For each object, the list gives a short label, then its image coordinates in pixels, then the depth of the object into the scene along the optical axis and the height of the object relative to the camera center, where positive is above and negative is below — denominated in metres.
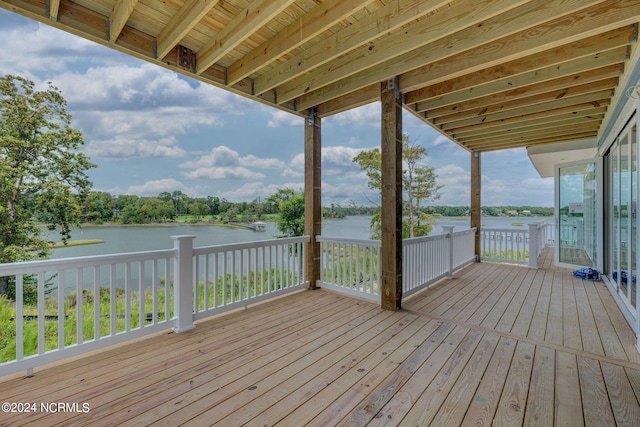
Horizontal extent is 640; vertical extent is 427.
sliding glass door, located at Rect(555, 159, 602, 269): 5.19 -0.07
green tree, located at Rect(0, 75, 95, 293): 6.35 +1.16
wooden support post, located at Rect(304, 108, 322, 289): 4.14 +0.32
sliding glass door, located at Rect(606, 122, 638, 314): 2.79 -0.04
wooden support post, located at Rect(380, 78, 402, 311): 3.25 +0.20
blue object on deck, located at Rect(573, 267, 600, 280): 4.72 -1.13
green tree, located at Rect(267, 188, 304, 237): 9.02 -0.05
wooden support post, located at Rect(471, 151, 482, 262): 6.43 +0.37
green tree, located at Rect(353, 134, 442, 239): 11.45 +1.35
